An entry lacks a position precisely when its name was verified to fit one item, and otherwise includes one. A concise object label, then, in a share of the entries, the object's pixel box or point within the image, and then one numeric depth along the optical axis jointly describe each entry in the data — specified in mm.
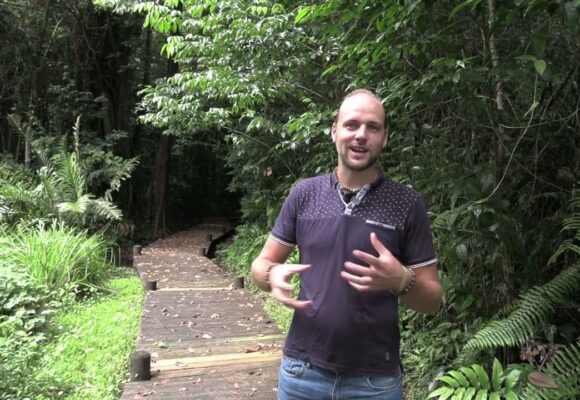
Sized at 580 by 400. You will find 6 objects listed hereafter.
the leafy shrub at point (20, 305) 4773
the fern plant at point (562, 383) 2221
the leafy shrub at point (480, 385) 2250
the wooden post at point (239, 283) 7414
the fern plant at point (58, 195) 9023
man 1638
